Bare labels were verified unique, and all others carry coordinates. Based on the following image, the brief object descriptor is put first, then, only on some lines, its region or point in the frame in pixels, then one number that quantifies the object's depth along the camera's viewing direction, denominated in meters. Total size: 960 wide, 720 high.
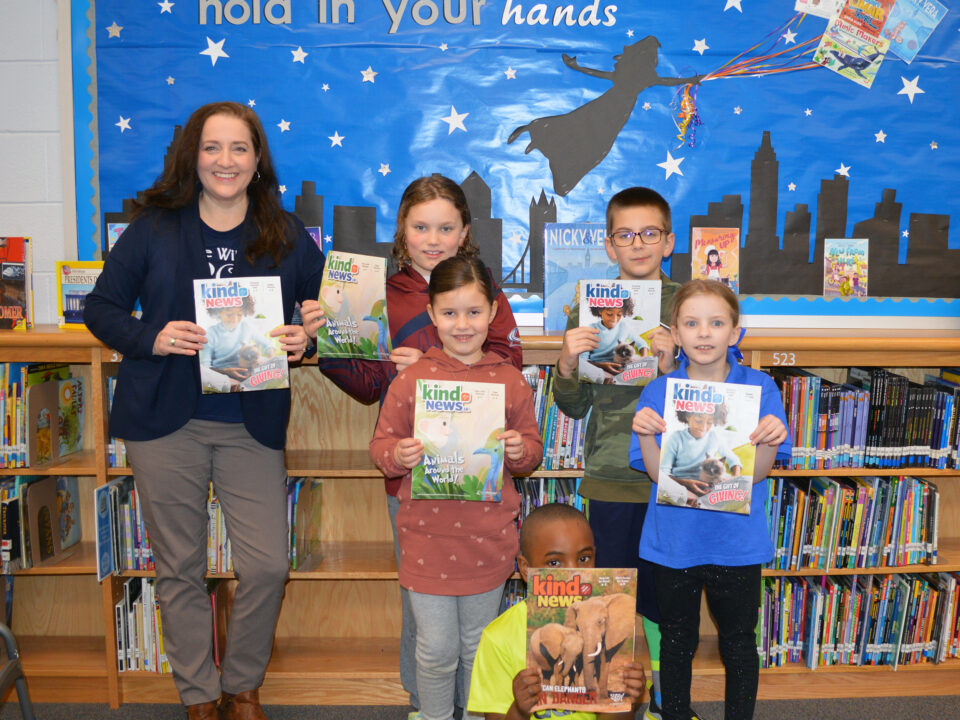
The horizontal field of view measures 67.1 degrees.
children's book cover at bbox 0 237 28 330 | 2.74
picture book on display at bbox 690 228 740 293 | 2.96
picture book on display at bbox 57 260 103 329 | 2.70
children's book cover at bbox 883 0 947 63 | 2.98
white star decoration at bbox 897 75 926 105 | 3.00
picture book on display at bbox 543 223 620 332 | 2.80
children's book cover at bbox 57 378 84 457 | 2.79
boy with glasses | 2.24
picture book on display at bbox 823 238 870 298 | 3.02
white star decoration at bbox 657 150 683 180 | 2.96
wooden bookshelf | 2.57
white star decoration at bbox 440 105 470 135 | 2.93
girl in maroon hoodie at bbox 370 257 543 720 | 1.95
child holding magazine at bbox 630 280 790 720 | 1.95
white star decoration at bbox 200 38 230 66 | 2.87
